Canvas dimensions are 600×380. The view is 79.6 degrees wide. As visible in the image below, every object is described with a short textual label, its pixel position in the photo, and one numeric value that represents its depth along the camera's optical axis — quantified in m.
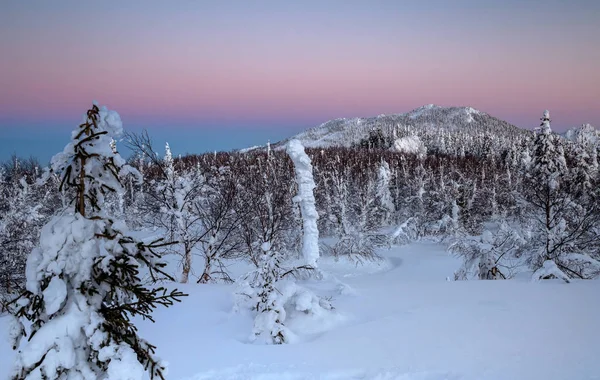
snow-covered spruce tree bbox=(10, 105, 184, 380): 3.27
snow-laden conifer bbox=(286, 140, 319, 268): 16.48
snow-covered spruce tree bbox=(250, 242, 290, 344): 7.30
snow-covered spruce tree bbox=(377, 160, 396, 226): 49.59
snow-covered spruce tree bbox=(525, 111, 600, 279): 11.06
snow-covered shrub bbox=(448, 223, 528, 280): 12.64
